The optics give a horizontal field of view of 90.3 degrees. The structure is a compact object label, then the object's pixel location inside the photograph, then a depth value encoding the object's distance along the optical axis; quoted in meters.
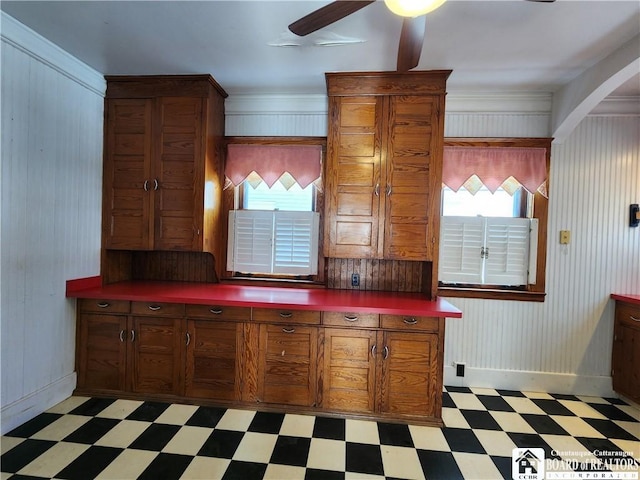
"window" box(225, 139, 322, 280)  2.87
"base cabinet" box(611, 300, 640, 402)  2.47
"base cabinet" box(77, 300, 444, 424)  2.21
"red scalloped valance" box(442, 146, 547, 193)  2.70
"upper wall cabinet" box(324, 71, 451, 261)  2.42
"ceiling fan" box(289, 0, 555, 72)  1.37
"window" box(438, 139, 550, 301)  2.72
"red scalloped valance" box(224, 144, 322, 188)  2.85
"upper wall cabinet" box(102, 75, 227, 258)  2.61
